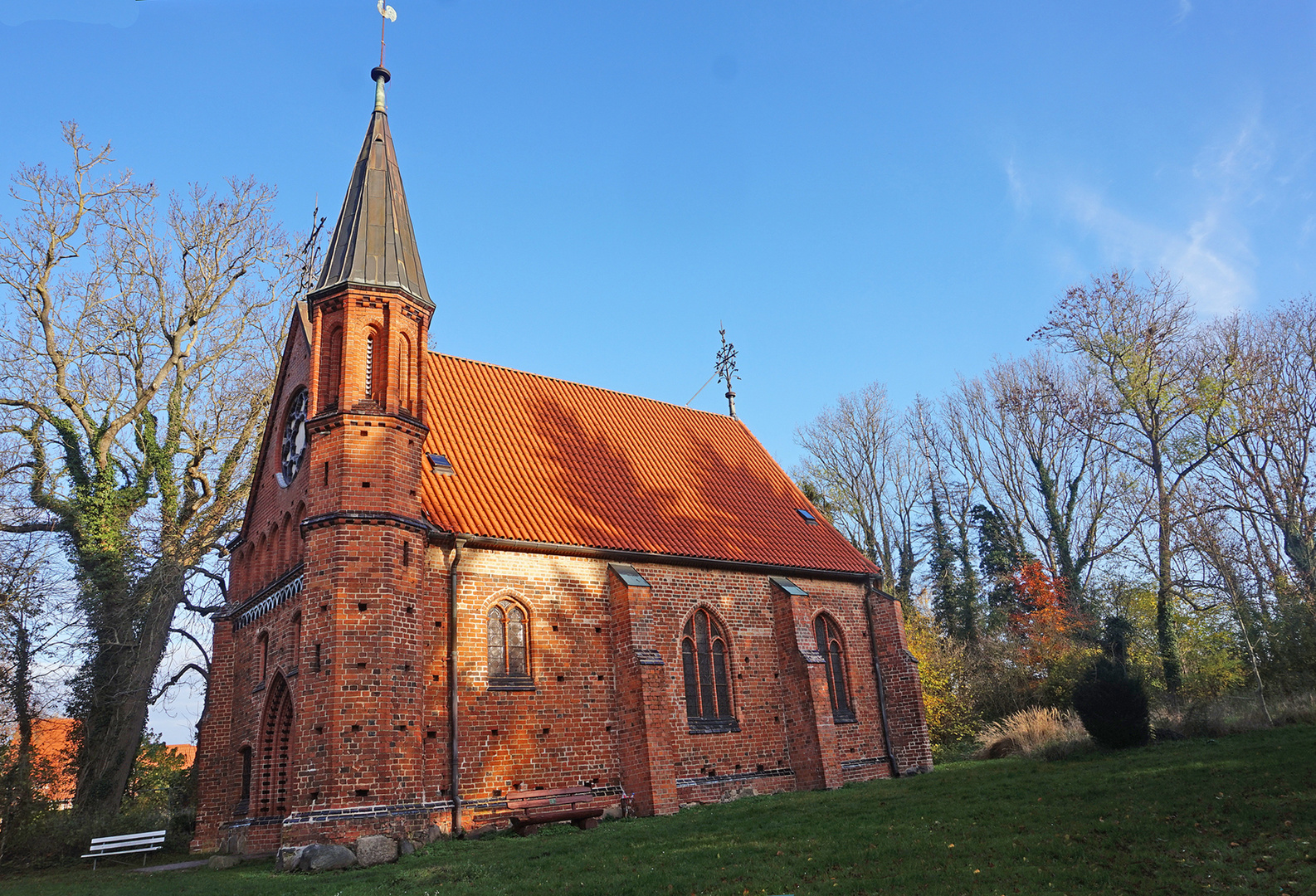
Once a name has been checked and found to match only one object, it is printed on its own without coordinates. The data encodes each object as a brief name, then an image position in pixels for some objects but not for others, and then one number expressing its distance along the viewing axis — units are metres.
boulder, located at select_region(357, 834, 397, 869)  11.30
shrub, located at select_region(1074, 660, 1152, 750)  15.03
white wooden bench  15.14
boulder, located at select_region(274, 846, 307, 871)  11.18
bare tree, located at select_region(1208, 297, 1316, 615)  21.83
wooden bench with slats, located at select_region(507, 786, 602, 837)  12.63
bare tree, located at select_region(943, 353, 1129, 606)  29.53
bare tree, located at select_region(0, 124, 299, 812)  19.12
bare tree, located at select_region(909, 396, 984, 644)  32.53
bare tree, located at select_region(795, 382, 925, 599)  36.69
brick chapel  12.80
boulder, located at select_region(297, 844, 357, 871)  11.04
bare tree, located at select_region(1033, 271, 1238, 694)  23.02
